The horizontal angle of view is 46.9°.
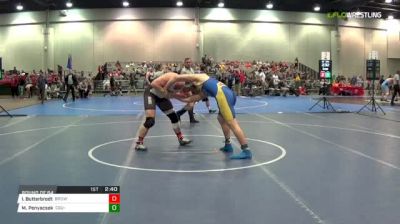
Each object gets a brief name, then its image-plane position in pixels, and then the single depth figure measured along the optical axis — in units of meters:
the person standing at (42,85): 23.12
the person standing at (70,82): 23.59
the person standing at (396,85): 20.63
